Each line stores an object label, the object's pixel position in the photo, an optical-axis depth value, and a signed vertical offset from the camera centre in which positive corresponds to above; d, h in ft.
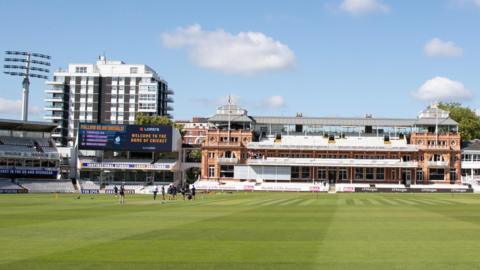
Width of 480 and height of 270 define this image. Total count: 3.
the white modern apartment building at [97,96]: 529.04 +56.02
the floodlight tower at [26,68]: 370.53 +54.86
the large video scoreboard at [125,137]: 342.64 +13.44
